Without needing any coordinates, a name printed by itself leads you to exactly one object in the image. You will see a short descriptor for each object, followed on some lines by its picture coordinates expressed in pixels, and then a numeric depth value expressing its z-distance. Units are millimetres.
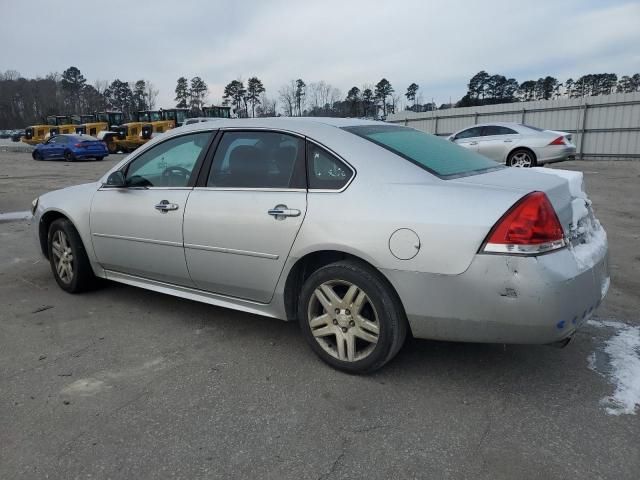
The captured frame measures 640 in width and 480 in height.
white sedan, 14094
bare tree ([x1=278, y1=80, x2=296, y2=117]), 74688
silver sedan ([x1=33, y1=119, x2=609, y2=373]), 2541
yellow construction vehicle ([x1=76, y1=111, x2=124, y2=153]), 30234
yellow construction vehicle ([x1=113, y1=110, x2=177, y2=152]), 28562
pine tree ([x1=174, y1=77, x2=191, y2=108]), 87000
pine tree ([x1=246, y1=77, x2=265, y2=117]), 81062
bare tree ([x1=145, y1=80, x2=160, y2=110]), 94750
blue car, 23927
